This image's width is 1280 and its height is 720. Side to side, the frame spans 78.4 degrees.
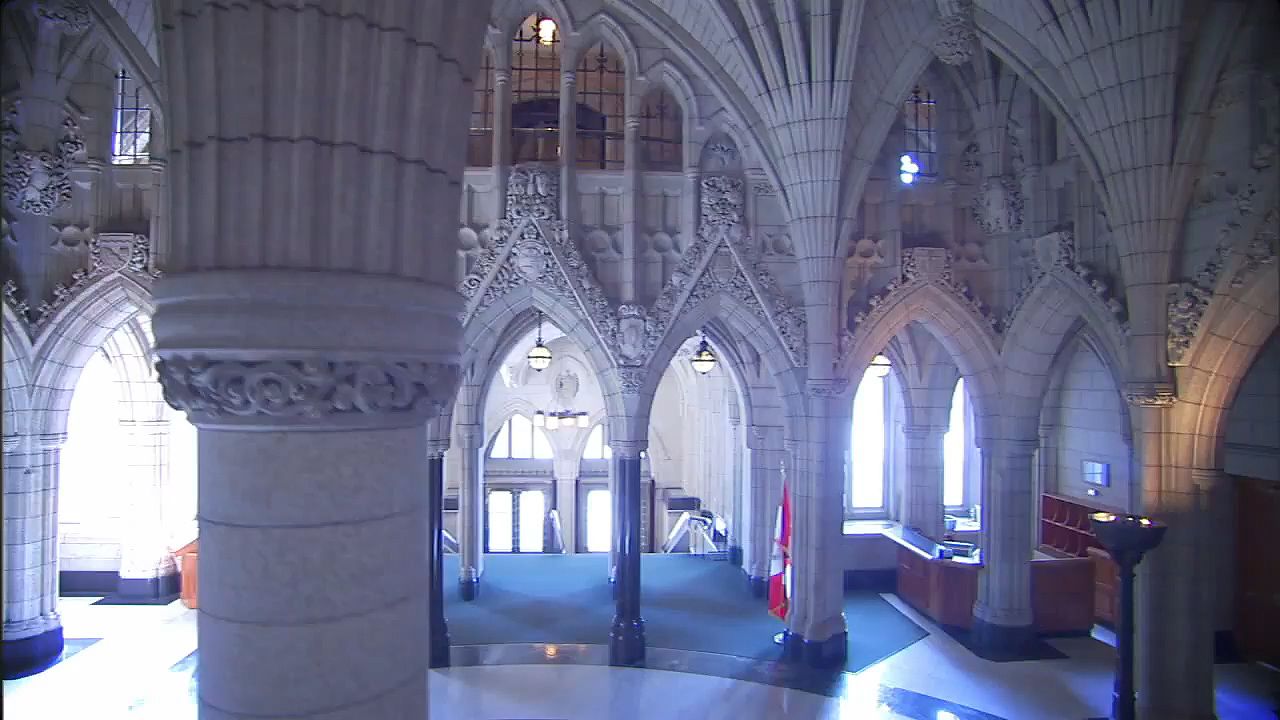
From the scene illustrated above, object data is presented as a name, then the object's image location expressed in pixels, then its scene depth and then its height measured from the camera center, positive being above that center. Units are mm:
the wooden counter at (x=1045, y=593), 11750 -3333
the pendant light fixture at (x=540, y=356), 11180 +189
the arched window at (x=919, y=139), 11742 +3584
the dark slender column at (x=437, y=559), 10617 -2673
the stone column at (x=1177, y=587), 7867 -2149
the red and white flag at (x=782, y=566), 11812 -3034
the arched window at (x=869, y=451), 15844 -1608
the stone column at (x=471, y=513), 13430 -2534
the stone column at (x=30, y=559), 10320 -2597
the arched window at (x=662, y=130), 12516 +4049
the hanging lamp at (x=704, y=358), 11609 +184
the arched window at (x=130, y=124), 11062 +3450
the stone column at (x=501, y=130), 10789 +3301
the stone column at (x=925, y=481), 14594 -2034
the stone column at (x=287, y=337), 2525 +96
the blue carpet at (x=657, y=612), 11422 -3912
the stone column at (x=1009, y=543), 11195 -2434
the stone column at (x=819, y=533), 10344 -2149
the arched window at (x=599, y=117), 13828 +5259
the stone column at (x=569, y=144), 10867 +3133
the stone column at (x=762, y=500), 13914 -2305
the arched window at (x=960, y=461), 16344 -1856
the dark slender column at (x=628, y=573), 10742 -2842
